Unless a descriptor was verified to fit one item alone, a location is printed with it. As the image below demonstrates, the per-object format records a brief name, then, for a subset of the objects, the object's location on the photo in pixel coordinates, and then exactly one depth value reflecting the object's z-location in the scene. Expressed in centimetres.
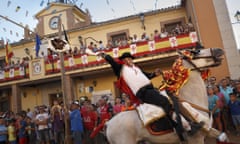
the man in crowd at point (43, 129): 949
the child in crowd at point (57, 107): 961
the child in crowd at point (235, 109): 755
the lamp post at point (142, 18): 1702
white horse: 393
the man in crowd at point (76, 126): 831
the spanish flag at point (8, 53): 1648
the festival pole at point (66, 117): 836
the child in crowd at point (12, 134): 992
